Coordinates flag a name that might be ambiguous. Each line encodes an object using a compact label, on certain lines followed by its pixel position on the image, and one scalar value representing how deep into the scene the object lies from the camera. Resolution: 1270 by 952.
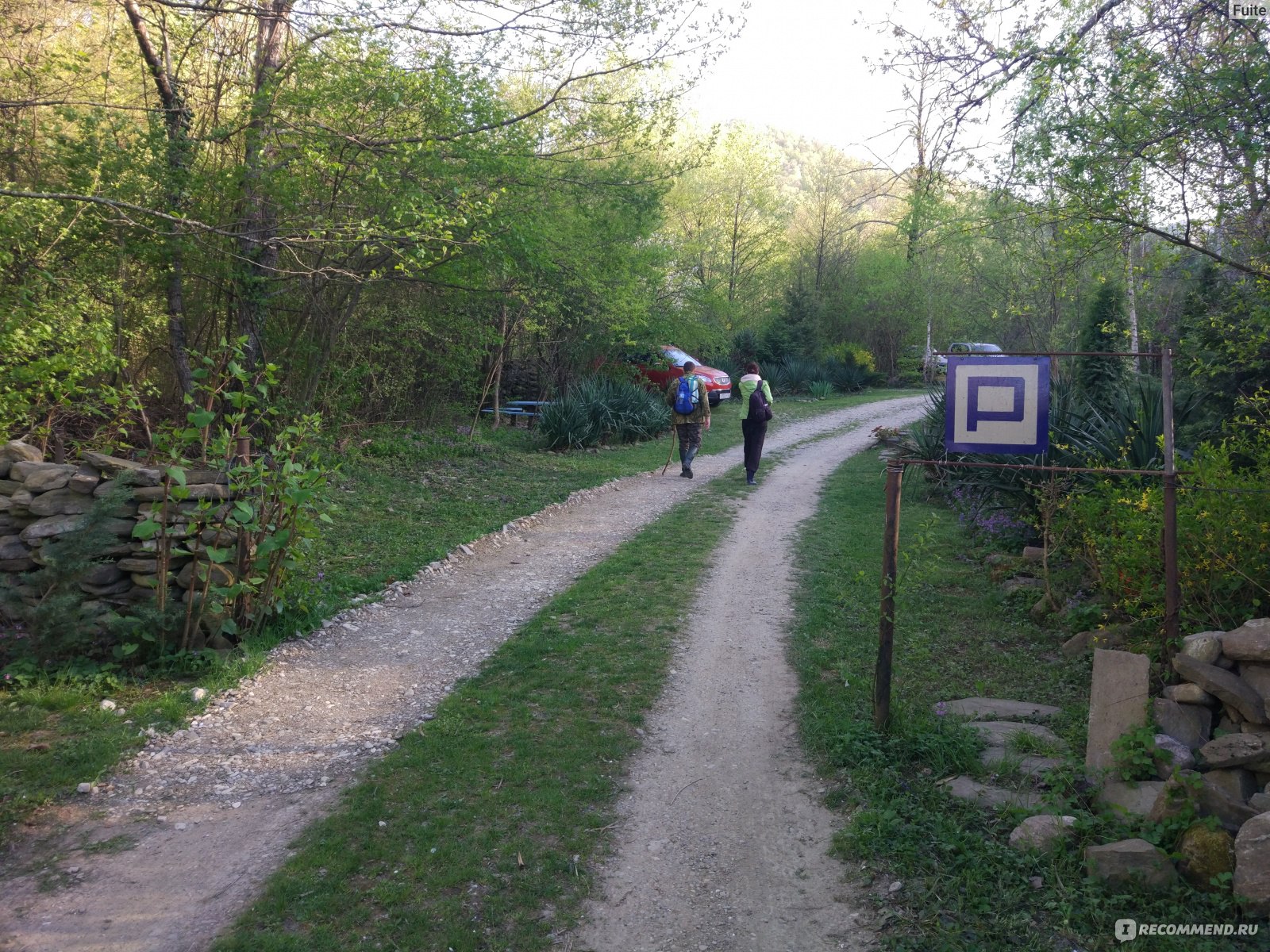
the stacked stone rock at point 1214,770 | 3.24
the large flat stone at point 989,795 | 3.99
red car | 21.92
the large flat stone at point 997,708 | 4.94
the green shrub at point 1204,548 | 4.80
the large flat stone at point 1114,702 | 4.09
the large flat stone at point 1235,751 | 3.66
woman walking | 12.43
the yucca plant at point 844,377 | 30.94
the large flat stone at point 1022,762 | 4.20
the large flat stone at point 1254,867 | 3.07
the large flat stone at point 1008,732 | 4.53
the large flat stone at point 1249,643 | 3.87
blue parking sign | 4.64
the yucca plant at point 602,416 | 16.33
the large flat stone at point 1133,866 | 3.31
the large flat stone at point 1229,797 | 3.46
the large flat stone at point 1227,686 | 3.85
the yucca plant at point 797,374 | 29.17
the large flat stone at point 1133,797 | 3.69
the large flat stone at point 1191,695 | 4.06
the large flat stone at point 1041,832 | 3.64
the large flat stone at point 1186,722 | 3.99
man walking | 13.06
